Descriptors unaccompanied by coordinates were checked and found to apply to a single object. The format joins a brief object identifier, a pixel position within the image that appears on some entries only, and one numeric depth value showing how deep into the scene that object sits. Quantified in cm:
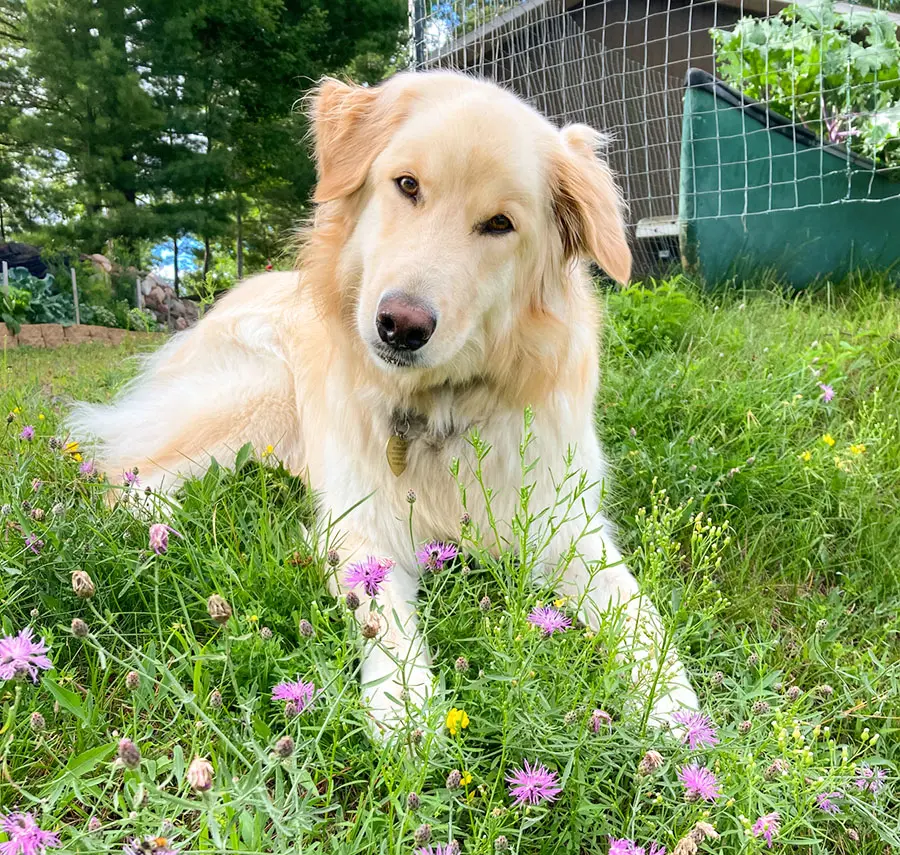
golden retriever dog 62
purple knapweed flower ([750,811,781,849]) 39
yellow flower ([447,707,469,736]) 40
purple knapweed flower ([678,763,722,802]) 40
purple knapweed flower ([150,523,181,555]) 44
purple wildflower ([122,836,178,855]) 26
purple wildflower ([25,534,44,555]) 56
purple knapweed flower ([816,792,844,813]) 43
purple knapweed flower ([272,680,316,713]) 41
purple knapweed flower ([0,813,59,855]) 30
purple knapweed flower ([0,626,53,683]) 37
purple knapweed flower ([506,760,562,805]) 39
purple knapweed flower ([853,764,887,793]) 46
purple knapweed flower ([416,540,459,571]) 50
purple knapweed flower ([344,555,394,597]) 44
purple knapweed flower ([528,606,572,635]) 44
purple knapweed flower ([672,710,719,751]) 44
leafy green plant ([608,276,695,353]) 109
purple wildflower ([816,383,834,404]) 89
